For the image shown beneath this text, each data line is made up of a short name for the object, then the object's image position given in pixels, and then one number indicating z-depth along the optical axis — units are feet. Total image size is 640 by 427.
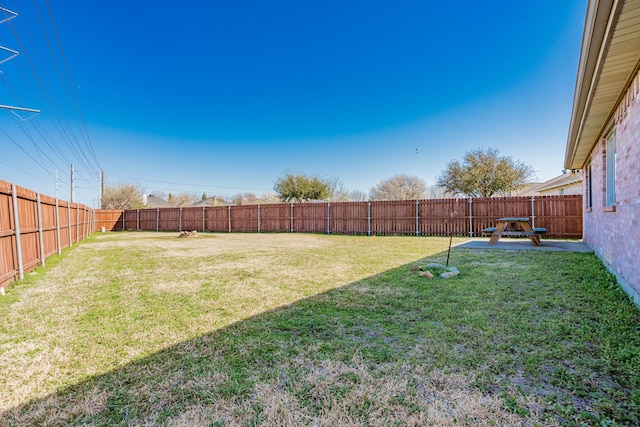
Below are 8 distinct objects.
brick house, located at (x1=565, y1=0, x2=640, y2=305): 7.60
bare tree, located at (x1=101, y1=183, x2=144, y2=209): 103.55
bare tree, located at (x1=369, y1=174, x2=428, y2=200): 97.81
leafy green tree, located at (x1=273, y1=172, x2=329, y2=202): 84.58
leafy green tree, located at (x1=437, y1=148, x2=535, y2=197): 60.64
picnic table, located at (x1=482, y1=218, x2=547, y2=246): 25.34
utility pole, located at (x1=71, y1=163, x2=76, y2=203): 83.61
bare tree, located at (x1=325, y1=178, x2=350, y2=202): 103.33
